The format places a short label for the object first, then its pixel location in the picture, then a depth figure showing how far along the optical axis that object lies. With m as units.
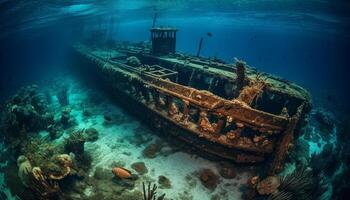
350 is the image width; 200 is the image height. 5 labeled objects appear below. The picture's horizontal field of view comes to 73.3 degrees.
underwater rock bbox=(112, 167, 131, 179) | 7.23
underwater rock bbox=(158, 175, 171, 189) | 7.66
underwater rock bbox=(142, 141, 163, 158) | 9.18
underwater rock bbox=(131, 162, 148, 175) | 8.29
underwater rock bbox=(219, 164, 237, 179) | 8.00
